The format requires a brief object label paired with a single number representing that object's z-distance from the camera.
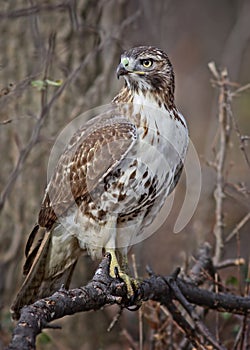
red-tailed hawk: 7.13
